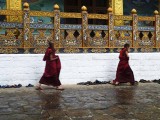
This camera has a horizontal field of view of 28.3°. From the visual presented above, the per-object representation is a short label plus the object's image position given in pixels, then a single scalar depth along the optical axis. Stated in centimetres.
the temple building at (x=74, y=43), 1096
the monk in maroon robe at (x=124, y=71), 1166
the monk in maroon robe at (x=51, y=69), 1033
